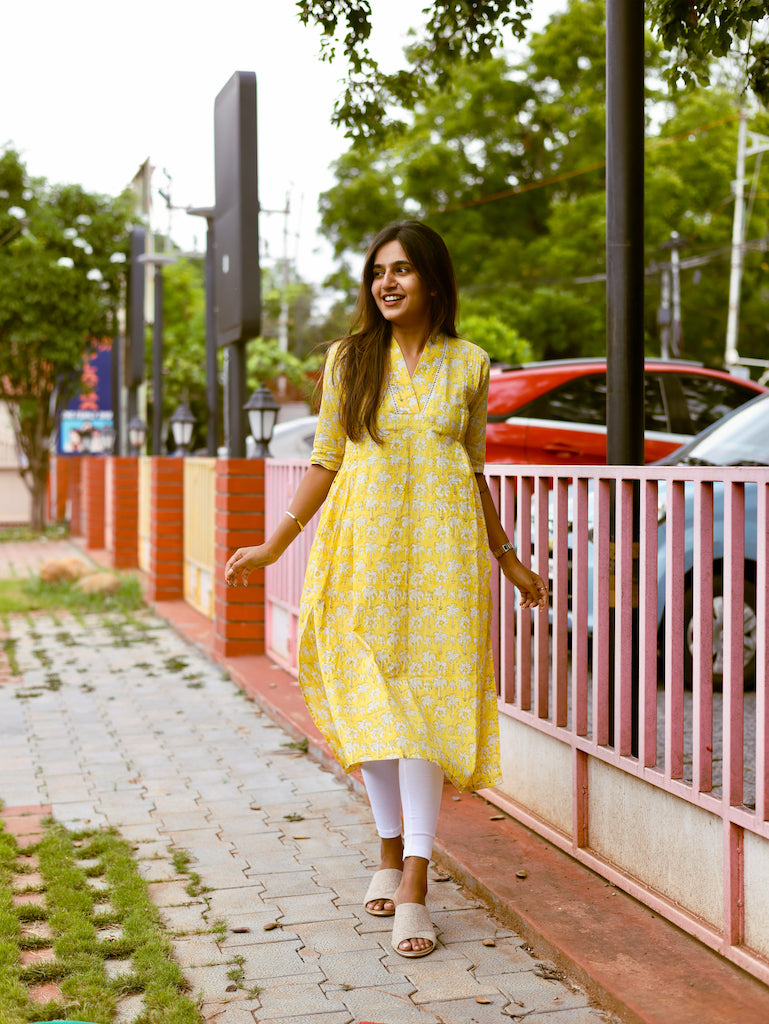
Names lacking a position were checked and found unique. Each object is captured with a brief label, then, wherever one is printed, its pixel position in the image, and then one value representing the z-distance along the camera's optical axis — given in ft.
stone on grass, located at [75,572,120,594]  38.73
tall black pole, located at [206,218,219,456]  41.63
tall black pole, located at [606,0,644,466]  12.72
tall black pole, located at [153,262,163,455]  51.06
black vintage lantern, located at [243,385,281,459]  27.27
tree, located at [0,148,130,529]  69.05
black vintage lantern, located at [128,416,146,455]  57.88
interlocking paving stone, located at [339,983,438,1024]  9.28
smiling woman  10.69
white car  41.81
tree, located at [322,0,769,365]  91.09
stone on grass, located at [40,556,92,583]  41.73
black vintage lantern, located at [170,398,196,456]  45.55
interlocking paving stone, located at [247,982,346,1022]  9.39
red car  27.32
